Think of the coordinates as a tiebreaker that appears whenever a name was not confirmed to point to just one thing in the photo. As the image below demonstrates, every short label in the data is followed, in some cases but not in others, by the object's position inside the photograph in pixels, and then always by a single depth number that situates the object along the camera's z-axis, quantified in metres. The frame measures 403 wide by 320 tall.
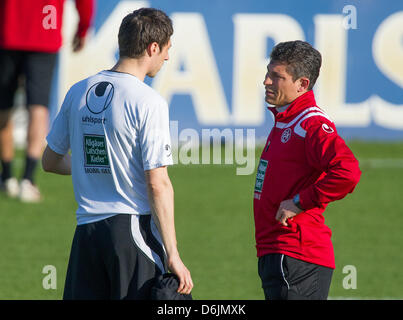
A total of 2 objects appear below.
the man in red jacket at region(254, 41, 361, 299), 7.11
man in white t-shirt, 6.66
